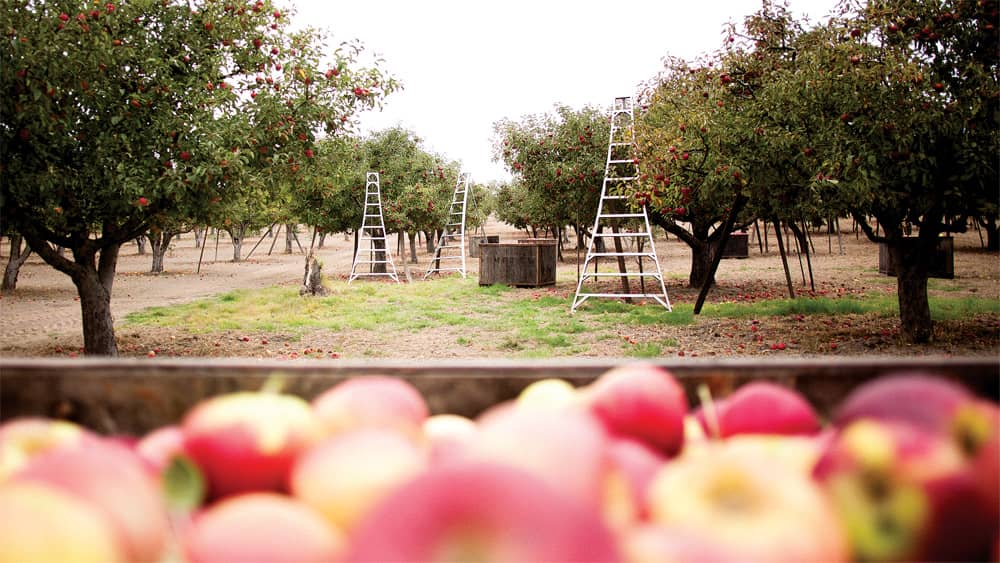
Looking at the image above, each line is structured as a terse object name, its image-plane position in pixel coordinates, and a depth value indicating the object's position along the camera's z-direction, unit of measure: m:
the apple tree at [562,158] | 15.37
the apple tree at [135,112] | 6.82
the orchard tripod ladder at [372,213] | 20.41
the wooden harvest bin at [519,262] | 17.23
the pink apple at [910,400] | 0.76
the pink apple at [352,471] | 0.74
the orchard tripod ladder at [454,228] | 22.23
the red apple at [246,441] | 0.81
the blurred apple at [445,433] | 0.85
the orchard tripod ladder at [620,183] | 12.18
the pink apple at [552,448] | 0.68
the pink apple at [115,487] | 0.68
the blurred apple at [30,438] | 0.81
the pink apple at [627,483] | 0.76
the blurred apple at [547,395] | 0.95
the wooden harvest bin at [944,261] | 15.84
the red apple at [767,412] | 0.95
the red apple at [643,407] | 0.95
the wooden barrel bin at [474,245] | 38.12
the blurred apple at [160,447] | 0.83
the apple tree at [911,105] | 6.70
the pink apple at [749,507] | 0.62
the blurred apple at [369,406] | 0.92
